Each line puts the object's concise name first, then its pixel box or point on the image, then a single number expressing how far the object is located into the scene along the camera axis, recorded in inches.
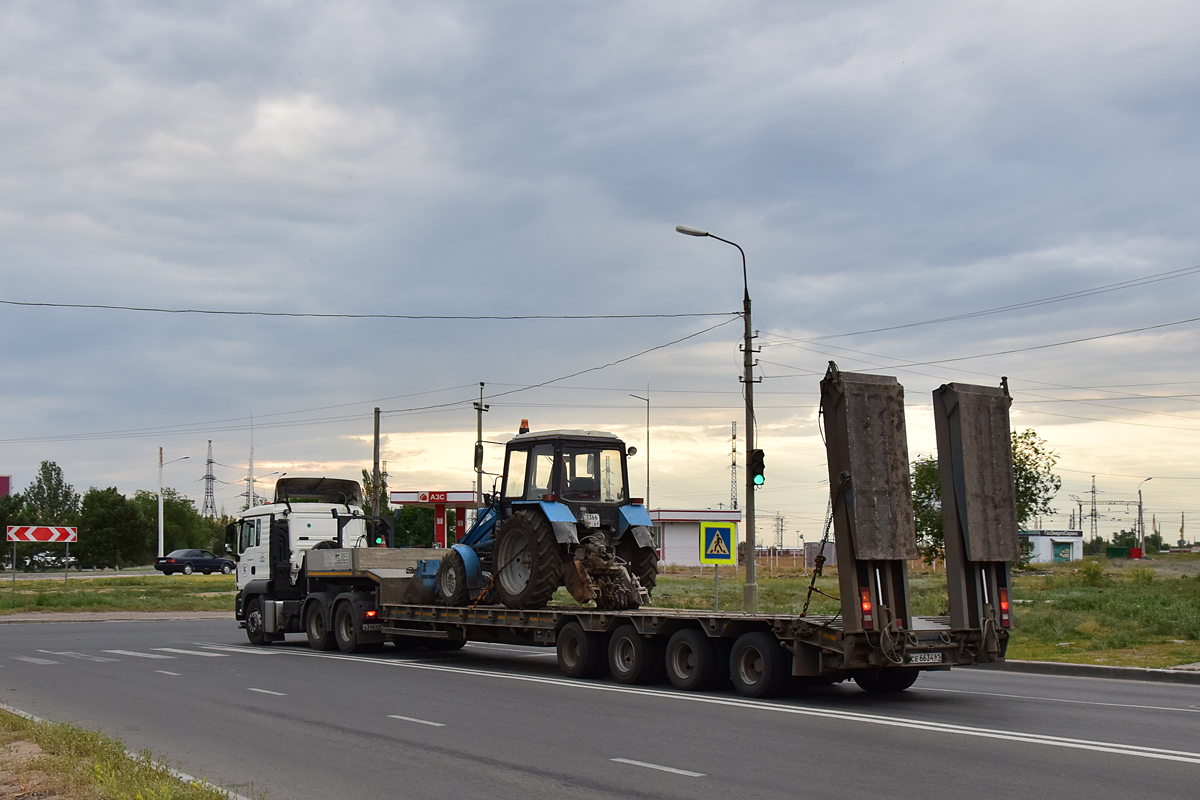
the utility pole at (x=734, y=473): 2191.4
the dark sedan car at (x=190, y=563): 2746.3
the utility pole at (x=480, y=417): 2235.5
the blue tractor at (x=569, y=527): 658.8
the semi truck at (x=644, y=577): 491.8
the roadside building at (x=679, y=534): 3575.3
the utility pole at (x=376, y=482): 1600.4
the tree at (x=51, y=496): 5162.4
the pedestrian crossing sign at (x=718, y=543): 939.3
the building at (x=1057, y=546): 4693.9
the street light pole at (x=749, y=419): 908.0
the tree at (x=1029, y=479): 2630.4
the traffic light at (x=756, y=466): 916.6
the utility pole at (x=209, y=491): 5132.9
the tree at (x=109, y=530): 3629.4
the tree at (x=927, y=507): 2451.6
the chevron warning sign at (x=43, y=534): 1402.6
